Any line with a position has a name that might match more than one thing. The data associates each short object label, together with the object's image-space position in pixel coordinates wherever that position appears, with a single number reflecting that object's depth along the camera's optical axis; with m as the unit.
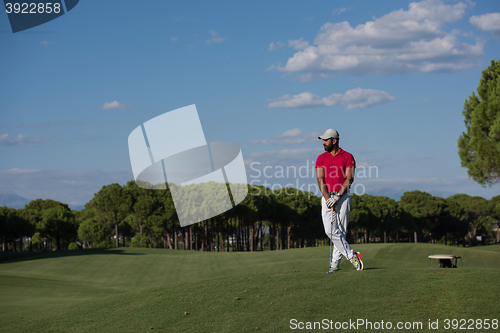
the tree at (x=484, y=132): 27.92
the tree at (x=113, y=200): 62.81
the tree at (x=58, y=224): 69.40
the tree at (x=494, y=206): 96.31
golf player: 9.75
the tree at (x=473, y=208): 99.31
